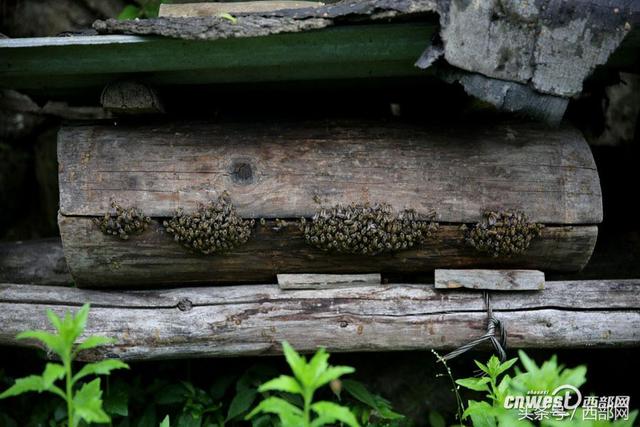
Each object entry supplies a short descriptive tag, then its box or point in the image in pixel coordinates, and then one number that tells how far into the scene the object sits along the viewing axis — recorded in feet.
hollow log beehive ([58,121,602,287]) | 9.52
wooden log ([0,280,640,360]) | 9.56
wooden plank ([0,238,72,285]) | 11.51
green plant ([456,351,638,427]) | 6.21
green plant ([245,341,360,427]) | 6.13
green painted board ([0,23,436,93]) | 8.27
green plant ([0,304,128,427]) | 6.46
